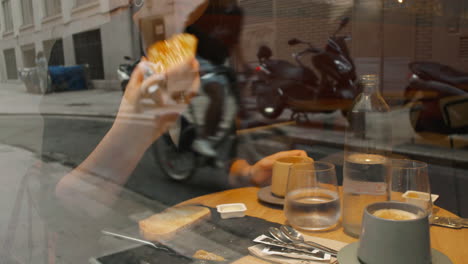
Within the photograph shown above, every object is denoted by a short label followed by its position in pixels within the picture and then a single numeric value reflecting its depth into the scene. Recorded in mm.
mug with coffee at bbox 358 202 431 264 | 425
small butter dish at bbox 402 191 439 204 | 692
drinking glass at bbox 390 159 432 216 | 701
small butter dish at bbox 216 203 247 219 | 762
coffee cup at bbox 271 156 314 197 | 840
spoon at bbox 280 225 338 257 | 581
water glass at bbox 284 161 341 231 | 657
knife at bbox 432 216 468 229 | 705
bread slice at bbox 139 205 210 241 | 688
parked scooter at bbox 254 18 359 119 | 4367
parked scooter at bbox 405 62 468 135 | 3207
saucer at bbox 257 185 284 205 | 834
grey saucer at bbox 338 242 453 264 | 494
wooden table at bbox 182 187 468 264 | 602
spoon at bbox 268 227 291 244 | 618
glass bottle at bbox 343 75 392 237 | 634
